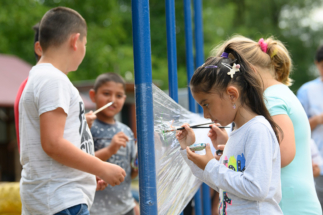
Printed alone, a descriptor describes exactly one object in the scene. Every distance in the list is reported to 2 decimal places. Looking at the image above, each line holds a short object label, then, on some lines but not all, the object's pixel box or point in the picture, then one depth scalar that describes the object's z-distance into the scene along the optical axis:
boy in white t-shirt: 3.39
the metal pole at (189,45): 4.07
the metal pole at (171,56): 3.80
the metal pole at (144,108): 3.32
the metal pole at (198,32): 4.23
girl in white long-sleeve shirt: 3.28
